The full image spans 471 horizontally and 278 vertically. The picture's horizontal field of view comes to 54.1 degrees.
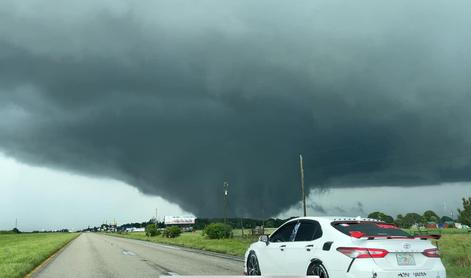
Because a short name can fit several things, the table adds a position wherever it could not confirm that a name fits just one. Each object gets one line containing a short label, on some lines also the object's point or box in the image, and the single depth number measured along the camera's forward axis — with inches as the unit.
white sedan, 310.5
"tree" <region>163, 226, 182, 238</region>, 3035.4
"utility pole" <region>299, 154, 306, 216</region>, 1690.8
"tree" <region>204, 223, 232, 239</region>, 2121.1
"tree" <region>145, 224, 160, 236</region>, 3804.1
